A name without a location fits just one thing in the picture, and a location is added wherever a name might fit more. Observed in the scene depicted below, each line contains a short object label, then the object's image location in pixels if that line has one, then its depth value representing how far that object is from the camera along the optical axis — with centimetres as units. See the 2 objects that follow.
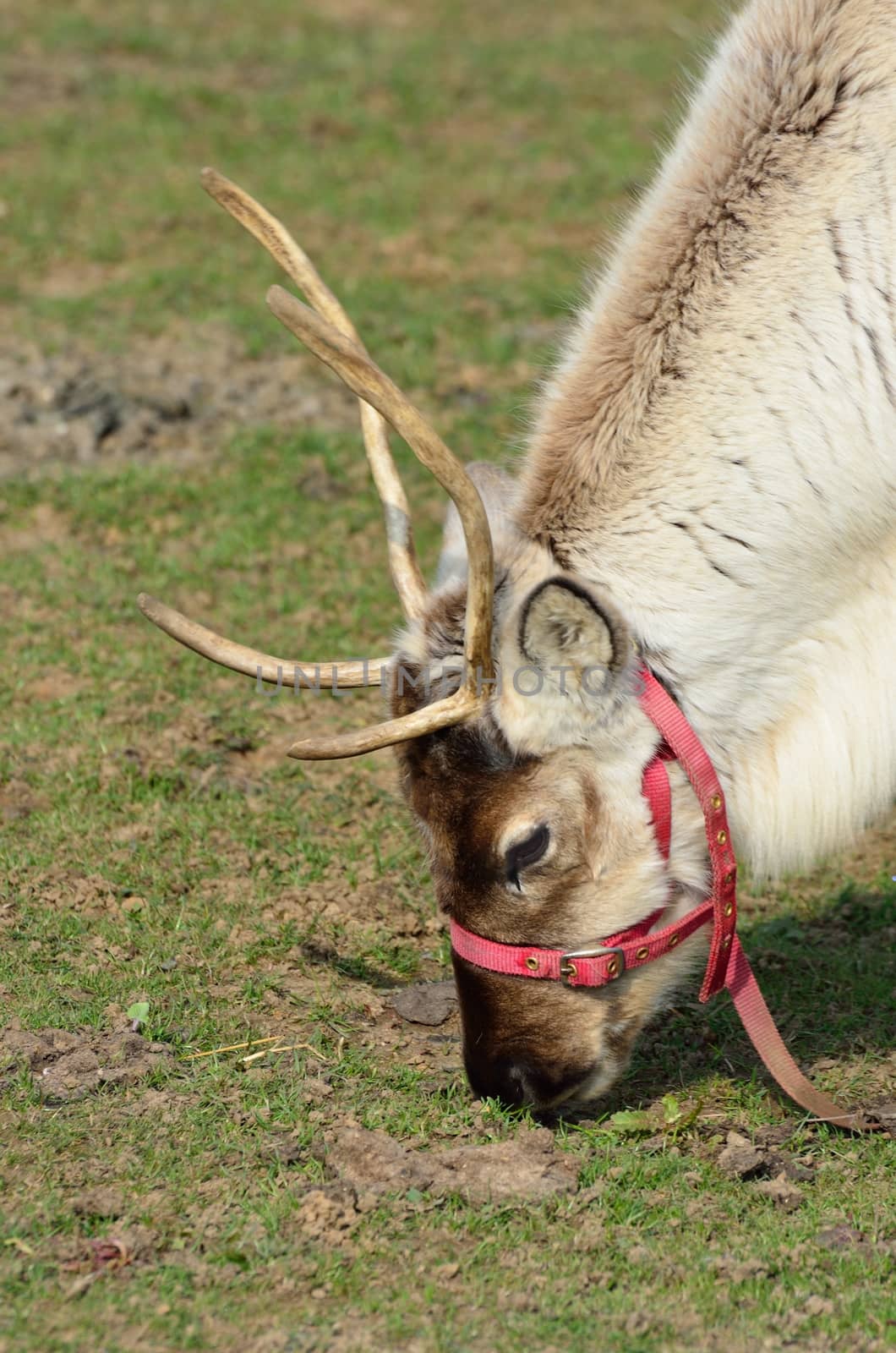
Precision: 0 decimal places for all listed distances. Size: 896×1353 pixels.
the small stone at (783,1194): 799
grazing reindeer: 798
